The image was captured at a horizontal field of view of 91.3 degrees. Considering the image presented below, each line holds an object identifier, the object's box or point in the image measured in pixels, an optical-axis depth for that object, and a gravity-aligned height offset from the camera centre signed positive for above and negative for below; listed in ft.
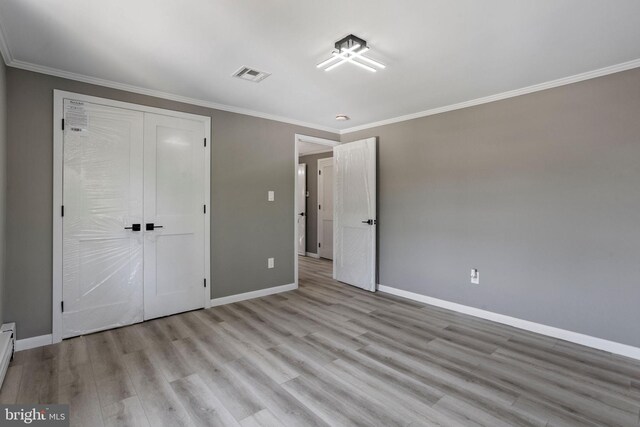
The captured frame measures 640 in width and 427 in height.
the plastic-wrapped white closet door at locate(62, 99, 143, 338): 9.25 -0.15
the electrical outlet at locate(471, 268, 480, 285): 11.36 -2.29
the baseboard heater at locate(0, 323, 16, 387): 6.88 -3.14
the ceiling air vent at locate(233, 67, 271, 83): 8.96 +4.11
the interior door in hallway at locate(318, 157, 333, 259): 22.17 +0.38
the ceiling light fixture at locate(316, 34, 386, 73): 7.25 +3.91
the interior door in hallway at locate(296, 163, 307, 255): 24.09 +0.55
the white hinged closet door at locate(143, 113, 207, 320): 10.67 -0.09
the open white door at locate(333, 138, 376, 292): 14.37 -0.03
